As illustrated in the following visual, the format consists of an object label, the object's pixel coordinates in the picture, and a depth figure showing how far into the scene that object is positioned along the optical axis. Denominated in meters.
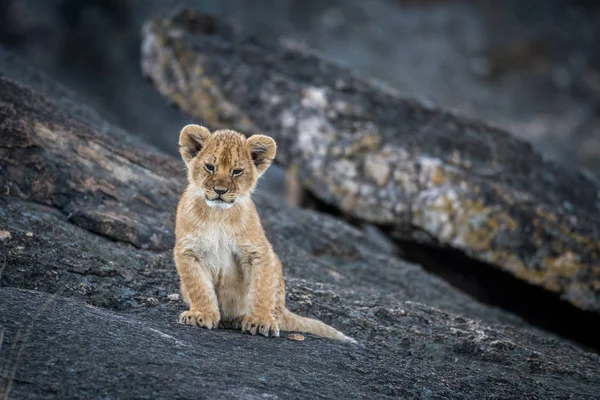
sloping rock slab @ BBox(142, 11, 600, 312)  20.00
